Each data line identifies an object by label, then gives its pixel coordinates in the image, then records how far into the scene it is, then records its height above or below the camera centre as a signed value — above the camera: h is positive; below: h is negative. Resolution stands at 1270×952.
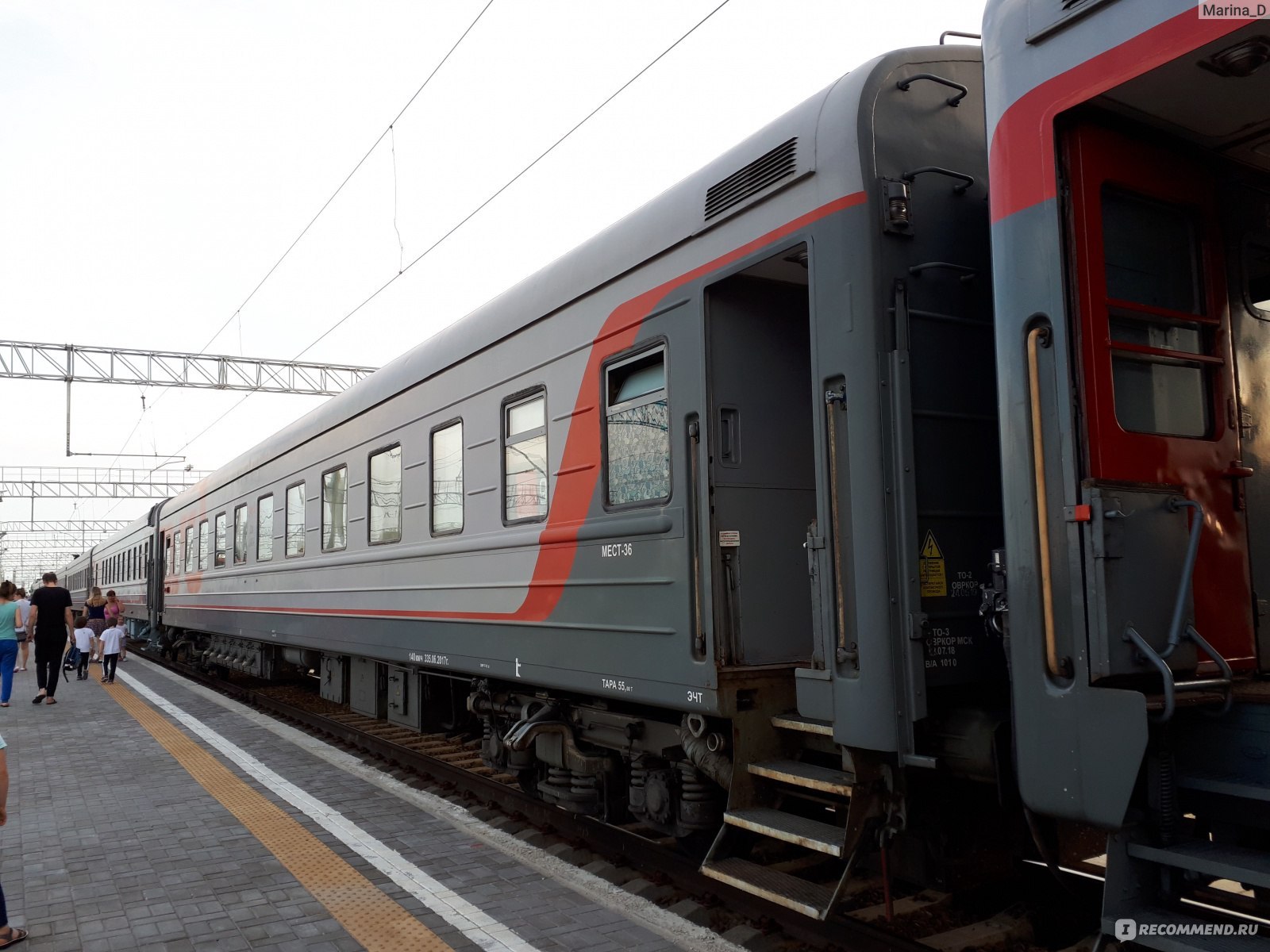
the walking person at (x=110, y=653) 15.60 -0.98
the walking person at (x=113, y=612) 17.55 -0.40
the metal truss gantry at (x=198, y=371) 21.11 +4.83
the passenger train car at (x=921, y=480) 3.26 +0.38
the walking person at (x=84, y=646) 16.19 -0.89
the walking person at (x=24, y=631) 15.56 -0.59
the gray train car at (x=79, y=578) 37.88 +0.53
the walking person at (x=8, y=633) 11.90 -0.48
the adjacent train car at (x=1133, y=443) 3.14 +0.41
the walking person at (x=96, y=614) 17.98 -0.44
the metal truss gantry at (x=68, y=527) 58.56 +3.94
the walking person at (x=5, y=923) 4.23 -1.40
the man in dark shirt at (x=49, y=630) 12.91 -0.50
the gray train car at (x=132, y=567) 22.53 +0.56
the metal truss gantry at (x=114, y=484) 41.97 +4.36
